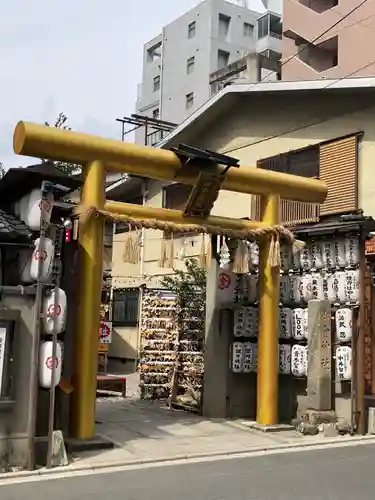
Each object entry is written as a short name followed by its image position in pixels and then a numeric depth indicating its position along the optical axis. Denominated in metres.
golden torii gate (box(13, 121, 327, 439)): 10.06
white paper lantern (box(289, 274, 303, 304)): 12.91
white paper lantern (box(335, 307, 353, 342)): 11.95
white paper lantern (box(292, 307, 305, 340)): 12.59
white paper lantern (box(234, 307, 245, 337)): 13.26
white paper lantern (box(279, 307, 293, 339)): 12.87
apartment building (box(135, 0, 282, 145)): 48.50
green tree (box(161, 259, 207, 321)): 14.87
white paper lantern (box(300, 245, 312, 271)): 13.05
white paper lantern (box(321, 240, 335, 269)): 12.60
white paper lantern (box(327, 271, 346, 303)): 12.26
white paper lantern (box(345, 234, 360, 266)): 12.17
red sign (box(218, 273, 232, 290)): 13.47
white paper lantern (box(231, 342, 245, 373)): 13.10
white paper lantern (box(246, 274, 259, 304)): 13.37
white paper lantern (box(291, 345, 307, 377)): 12.41
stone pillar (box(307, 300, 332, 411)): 11.78
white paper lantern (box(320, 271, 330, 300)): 12.57
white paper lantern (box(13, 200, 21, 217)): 10.15
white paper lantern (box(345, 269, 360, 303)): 12.06
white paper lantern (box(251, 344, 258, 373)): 13.12
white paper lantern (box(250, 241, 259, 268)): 13.28
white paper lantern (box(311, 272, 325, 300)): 12.67
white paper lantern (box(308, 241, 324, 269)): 12.83
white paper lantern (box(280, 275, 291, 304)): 13.16
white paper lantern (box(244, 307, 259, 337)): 13.26
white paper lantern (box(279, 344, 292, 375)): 12.75
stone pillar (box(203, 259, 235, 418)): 13.21
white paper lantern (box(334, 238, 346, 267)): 12.39
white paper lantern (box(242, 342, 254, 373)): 13.12
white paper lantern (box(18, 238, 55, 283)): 9.01
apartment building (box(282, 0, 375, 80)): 32.41
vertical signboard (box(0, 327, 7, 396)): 8.55
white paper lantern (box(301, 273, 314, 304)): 12.76
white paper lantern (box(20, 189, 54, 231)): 9.18
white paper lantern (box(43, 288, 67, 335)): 9.02
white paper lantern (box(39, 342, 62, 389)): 8.84
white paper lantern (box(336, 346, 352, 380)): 11.85
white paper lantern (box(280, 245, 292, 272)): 13.29
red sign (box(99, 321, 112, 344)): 17.83
